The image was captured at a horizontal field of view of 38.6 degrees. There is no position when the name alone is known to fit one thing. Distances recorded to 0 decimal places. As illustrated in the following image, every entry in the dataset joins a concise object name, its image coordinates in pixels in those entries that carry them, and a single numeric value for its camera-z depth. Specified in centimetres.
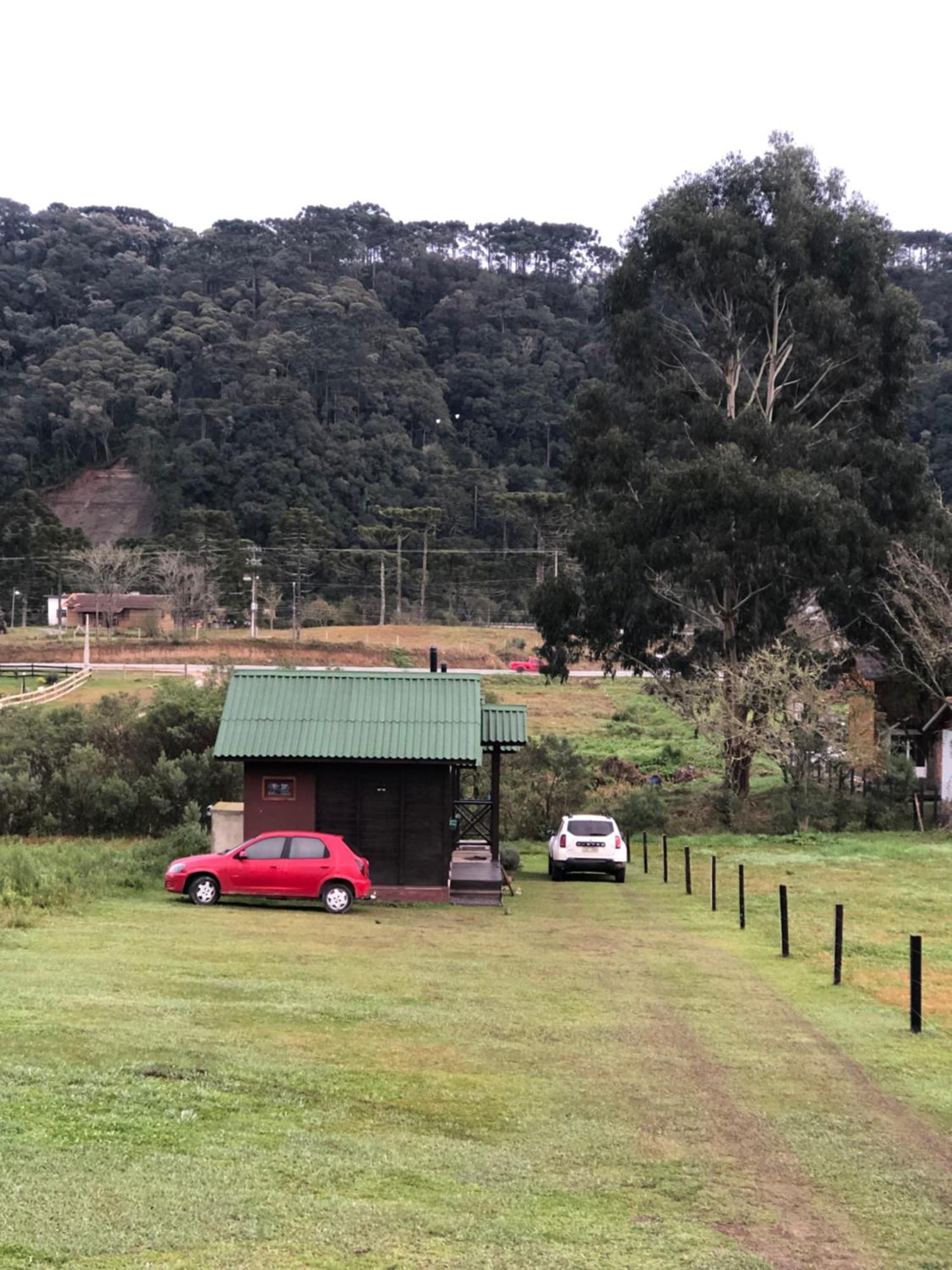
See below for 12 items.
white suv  2775
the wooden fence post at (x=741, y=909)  1997
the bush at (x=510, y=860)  2973
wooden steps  2422
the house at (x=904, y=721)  4119
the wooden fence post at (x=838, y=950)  1498
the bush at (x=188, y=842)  2652
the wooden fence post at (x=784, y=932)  1716
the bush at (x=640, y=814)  3722
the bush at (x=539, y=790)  3597
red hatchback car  2119
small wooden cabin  2439
